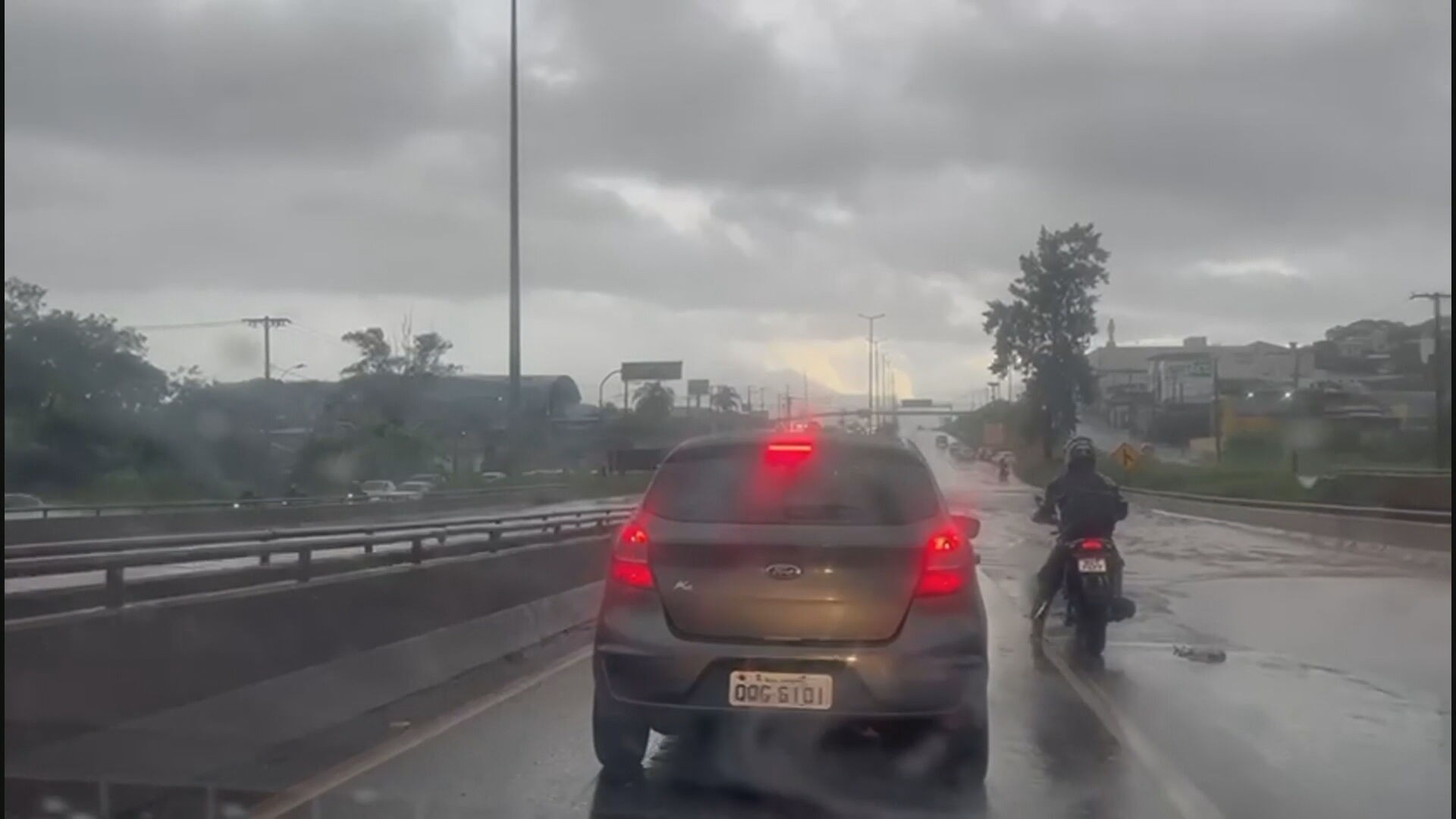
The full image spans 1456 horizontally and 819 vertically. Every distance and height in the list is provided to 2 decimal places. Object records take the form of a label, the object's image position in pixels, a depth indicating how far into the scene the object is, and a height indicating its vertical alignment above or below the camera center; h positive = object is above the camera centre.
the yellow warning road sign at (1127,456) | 45.75 -1.36
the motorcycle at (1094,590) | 13.22 -1.48
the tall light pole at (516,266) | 28.47 +2.65
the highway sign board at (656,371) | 91.44 +2.39
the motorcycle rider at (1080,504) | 13.49 -0.79
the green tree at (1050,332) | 52.84 +2.83
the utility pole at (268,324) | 48.94 +2.92
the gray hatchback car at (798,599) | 7.29 -0.85
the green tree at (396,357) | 62.00 +2.40
